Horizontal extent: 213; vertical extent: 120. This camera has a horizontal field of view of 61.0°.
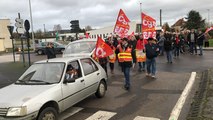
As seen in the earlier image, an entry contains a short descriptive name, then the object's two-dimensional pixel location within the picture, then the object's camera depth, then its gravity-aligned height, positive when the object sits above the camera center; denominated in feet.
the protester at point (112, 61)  28.39 -2.48
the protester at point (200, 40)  40.60 +0.70
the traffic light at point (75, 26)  37.48 +4.18
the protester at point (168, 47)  33.57 -0.59
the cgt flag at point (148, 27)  29.44 +2.84
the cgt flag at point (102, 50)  21.67 -0.55
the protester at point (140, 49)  28.80 -0.73
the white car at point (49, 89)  11.49 -3.18
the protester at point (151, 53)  24.51 -1.19
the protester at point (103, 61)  25.65 -2.23
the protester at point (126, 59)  19.91 -1.55
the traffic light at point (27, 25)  29.53 +3.64
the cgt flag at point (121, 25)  28.00 +3.11
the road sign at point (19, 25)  31.18 +3.87
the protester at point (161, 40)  38.48 +0.86
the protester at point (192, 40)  42.18 +0.77
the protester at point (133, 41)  31.07 +0.66
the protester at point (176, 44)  39.60 -0.18
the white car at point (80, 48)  27.19 -0.31
